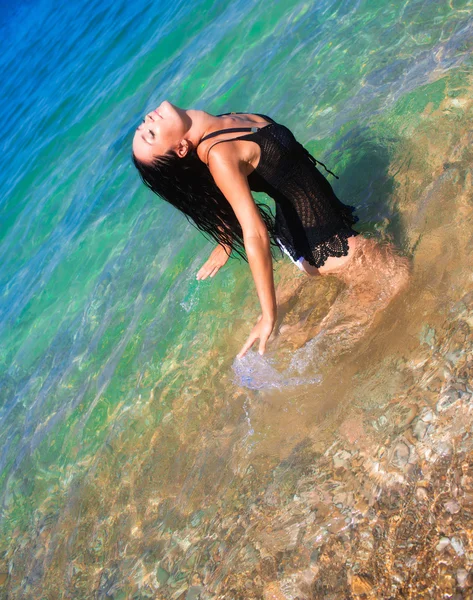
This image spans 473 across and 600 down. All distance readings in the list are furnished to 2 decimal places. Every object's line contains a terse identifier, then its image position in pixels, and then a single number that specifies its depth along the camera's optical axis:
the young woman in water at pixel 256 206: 2.98
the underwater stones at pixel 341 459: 2.89
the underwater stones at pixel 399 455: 2.61
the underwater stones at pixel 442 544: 2.18
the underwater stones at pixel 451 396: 2.62
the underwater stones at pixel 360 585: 2.29
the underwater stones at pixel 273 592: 2.59
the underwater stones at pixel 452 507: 2.25
